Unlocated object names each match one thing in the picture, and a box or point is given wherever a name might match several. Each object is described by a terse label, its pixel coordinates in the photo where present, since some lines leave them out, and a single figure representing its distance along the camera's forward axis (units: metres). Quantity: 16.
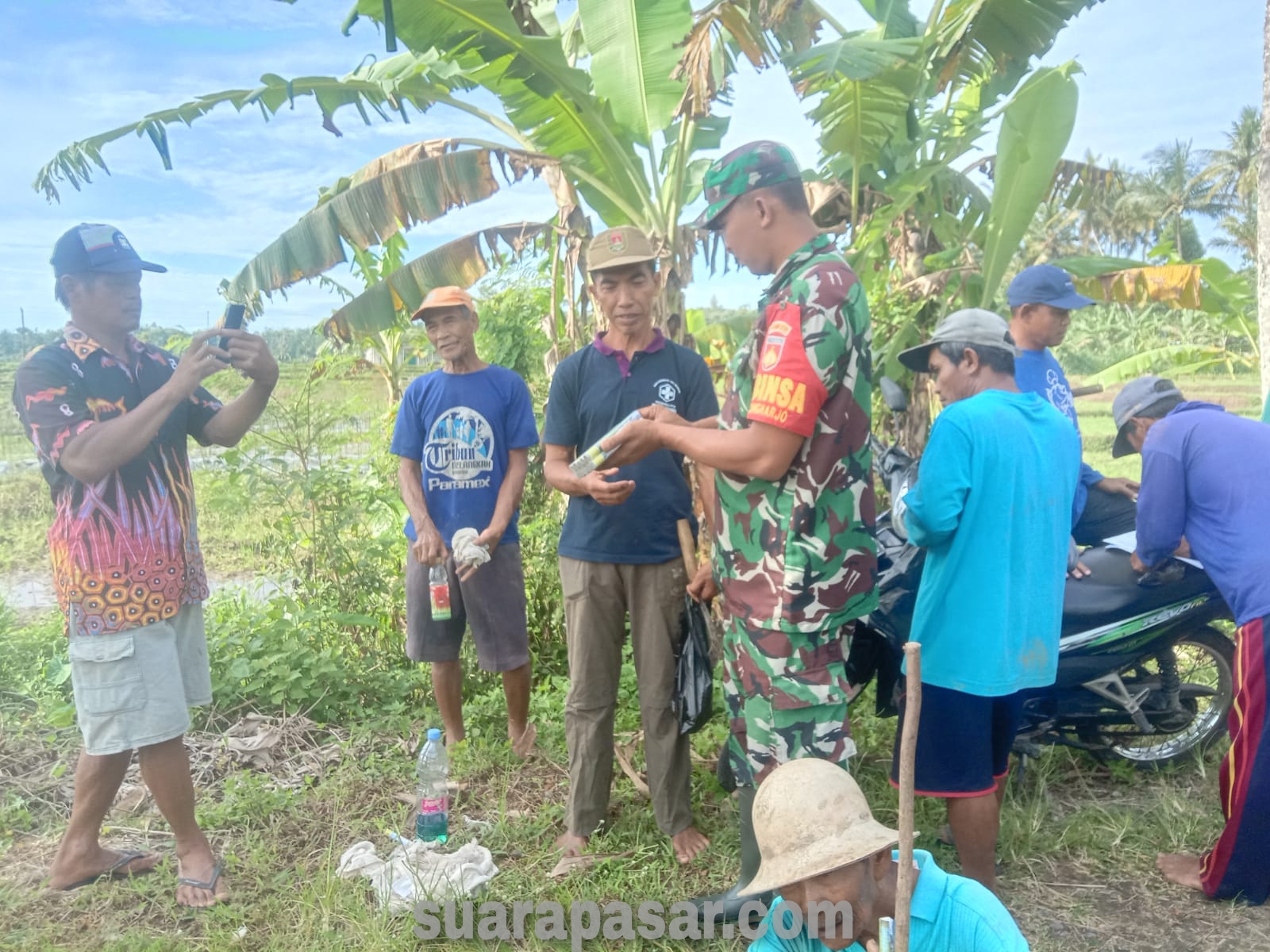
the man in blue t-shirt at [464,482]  3.46
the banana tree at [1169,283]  4.88
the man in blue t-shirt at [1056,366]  3.37
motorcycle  2.90
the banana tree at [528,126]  3.85
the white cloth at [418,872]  2.54
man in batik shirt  2.42
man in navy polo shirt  2.76
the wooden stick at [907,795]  0.95
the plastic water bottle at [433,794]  2.92
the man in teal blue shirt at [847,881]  1.30
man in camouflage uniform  1.99
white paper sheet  3.11
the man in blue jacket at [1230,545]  2.51
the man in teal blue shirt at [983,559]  2.23
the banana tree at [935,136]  4.06
